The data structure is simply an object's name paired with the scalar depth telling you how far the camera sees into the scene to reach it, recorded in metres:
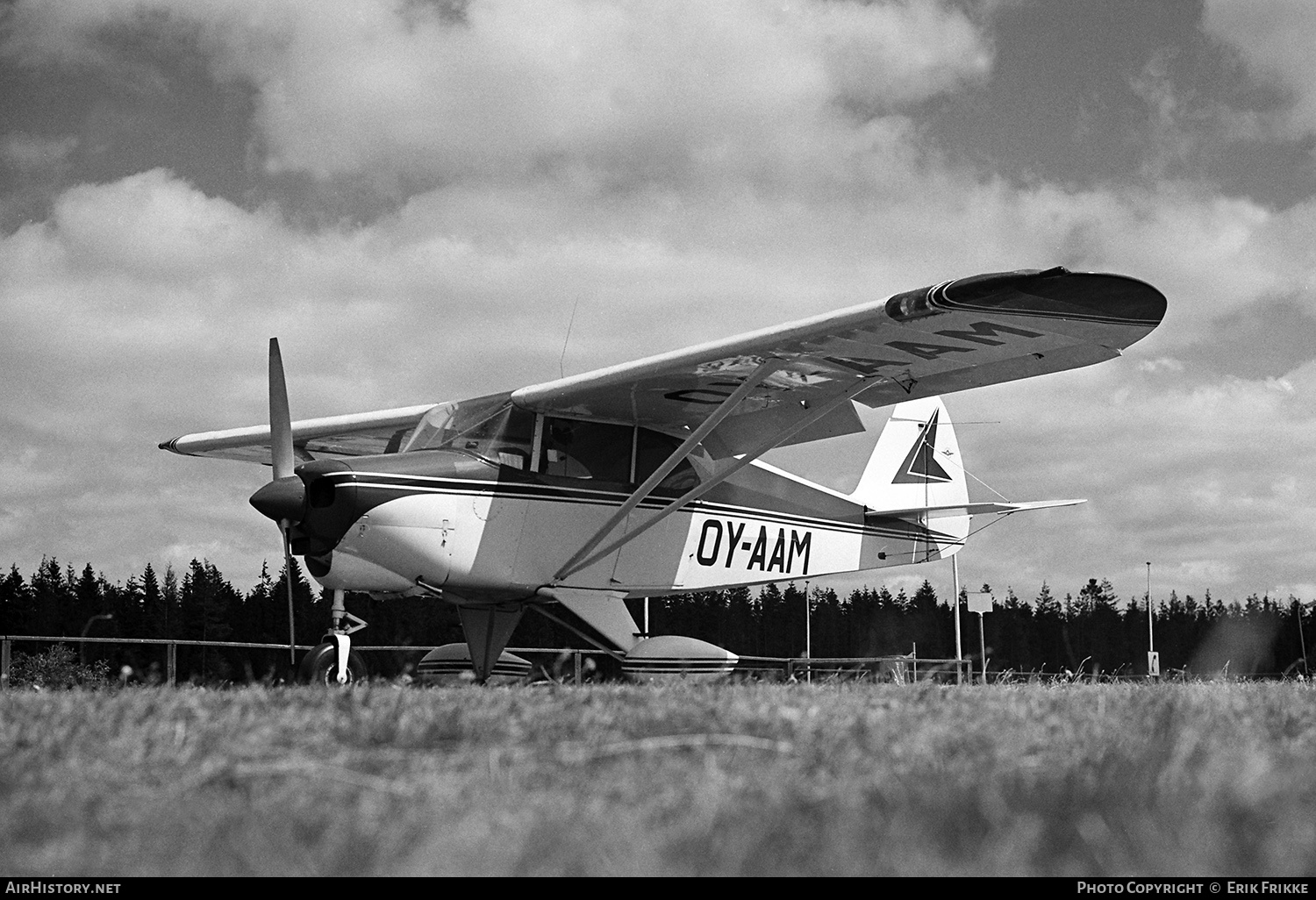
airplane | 10.47
